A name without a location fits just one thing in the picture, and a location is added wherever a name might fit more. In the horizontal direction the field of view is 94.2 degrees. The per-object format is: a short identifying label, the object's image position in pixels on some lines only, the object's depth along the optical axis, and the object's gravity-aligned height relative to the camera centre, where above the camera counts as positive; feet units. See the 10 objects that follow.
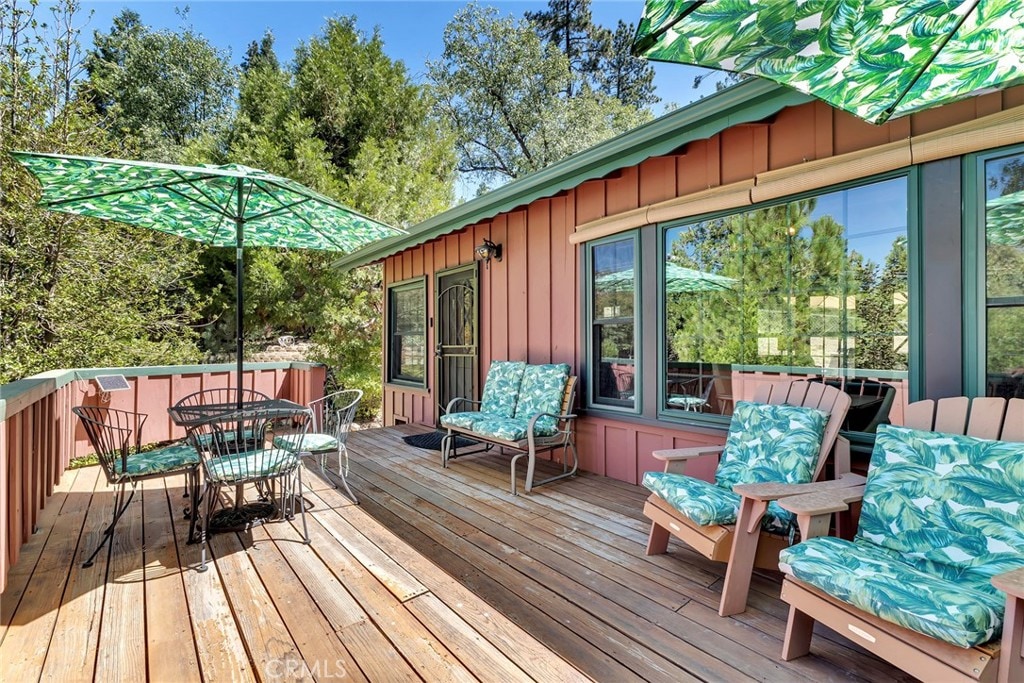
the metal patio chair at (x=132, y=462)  8.45 -2.32
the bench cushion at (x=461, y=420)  13.58 -2.36
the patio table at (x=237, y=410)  8.65 -1.47
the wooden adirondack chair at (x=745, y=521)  6.56 -2.78
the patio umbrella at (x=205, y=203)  8.39 +2.98
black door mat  17.01 -3.80
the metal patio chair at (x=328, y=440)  10.23 -2.28
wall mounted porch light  16.92 +3.16
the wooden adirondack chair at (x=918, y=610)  4.21 -2.85
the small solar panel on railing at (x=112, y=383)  15.24 -1.39
